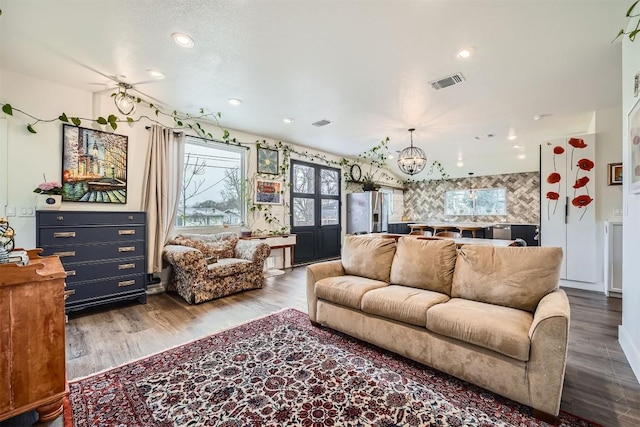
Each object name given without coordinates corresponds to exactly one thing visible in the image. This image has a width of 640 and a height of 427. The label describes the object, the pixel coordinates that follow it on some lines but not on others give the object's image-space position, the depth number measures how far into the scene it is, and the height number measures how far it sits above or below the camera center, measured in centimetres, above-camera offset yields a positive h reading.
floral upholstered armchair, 345 -67
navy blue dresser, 281 -40
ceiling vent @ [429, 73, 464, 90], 301 +152
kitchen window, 766 +38
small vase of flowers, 283 +20
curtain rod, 407 +124
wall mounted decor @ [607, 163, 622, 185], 380 +57
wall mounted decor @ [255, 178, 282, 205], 523 +44
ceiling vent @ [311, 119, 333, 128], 453 +153
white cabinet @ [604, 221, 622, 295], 365 -56
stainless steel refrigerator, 688 +7
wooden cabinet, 138 -67
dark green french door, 608 +10
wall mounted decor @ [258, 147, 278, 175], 530 +106
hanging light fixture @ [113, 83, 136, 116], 324 +139
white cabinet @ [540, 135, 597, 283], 400 +19
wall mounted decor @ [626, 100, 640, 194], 200 +50
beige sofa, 153 -66
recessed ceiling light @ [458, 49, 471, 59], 254 +151
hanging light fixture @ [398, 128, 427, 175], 459 +92
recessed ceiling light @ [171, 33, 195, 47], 231 +150
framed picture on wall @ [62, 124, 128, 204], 322 +60
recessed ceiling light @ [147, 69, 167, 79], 289 +150
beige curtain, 375 +32
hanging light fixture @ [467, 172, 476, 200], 809 +63
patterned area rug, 152 -112
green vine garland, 334 +126
